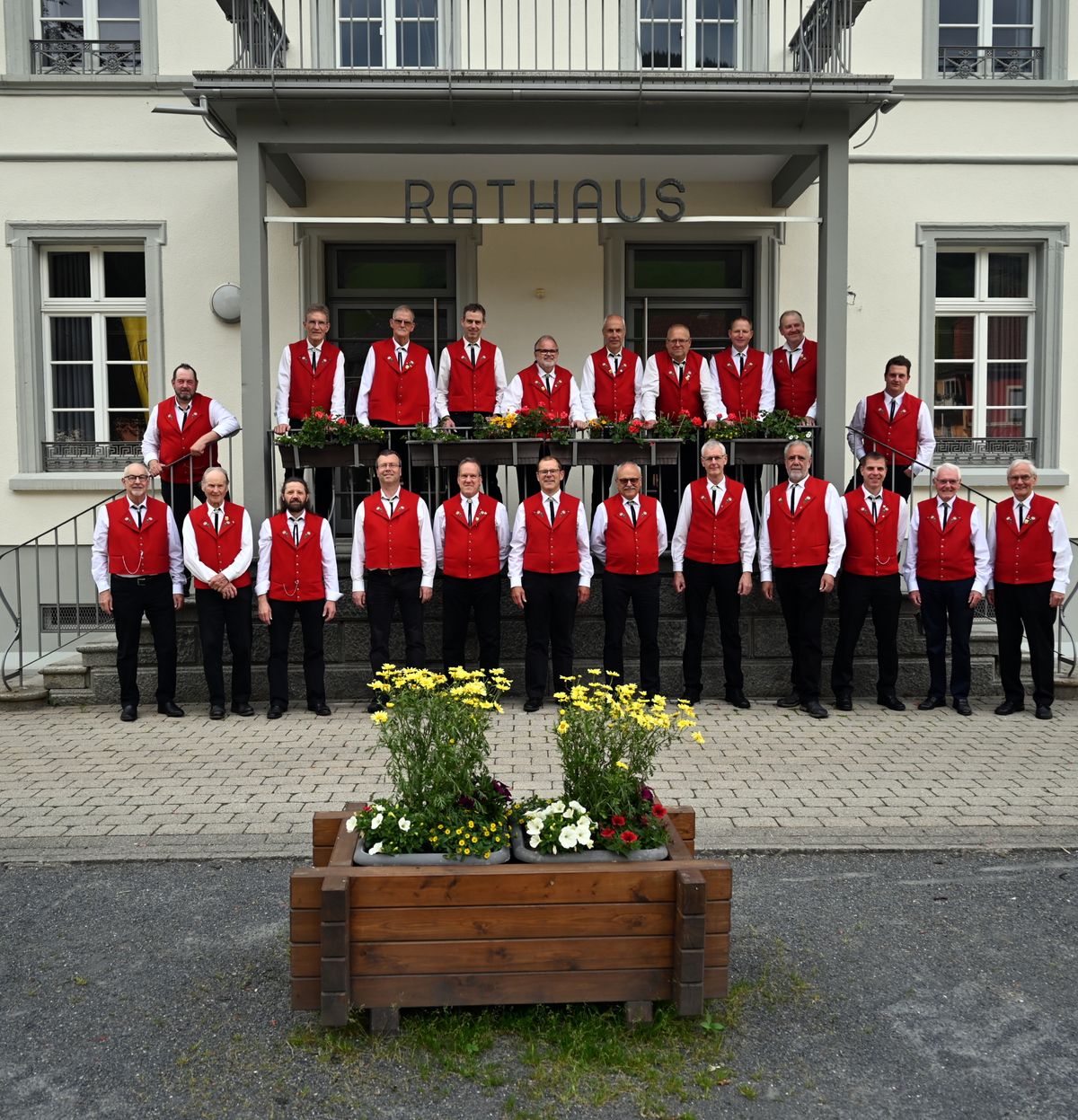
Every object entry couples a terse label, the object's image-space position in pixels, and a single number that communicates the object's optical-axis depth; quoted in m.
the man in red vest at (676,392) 8.91
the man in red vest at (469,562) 8.05
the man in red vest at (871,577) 8.16
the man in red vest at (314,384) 8.77
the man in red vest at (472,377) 9.04
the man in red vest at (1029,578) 8.09
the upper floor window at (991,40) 10.83
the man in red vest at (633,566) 8.02
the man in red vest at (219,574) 7.93
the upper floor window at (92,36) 10.53
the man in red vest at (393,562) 8.01
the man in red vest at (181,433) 8.66
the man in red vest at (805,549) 8.09
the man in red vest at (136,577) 7.96
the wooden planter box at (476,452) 8.39
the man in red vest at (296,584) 7.98
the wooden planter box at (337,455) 8.38
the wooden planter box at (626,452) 8.41
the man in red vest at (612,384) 9.01
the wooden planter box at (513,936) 3.36
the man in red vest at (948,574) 8.17
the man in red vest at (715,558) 8.15
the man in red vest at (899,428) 8.84
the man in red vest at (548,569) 8.02
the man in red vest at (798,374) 9.20
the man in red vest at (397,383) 8.91
